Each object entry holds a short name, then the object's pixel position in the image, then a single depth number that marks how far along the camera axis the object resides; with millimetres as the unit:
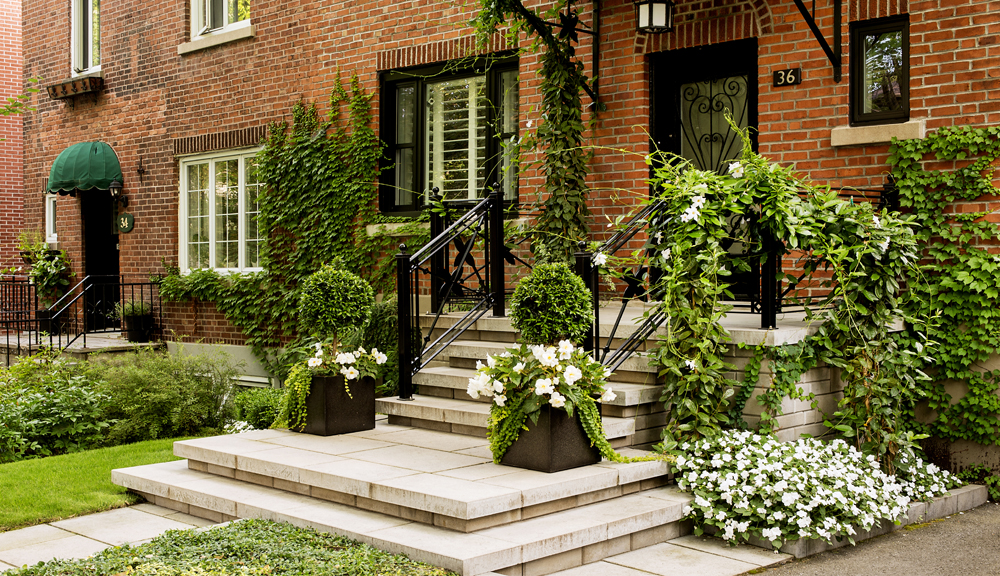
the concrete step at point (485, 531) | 4223
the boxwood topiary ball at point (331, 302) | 6145
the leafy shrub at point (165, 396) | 8211
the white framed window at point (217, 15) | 11711
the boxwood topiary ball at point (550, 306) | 5195
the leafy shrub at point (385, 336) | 8688
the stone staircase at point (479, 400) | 5688
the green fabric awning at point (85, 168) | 12750
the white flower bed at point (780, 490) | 4891
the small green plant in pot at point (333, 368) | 6164
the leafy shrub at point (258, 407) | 8312
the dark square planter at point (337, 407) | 6168
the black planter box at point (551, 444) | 5031
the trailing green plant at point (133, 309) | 12352
